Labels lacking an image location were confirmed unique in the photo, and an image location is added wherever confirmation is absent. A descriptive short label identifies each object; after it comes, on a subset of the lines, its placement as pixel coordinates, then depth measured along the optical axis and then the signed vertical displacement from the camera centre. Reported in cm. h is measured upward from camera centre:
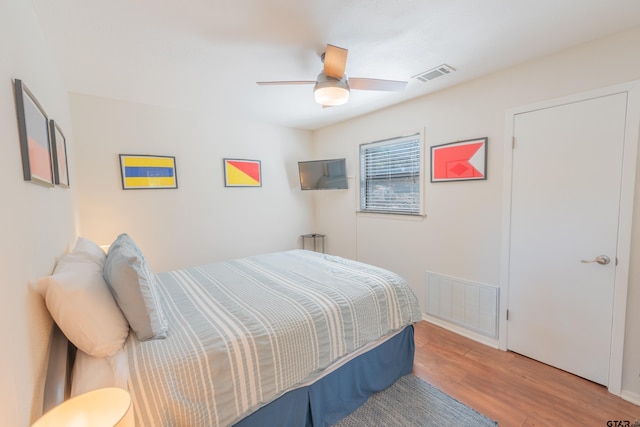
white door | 188 -32
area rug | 167 -144
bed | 111 -72
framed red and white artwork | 248 +33
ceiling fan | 177 +86
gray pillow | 126 -46
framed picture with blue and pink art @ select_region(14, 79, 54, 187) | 98 +28
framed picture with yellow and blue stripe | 288 +33
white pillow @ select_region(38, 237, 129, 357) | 108 -46
